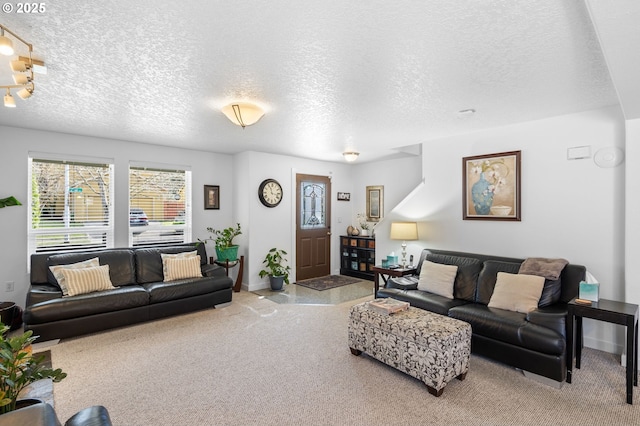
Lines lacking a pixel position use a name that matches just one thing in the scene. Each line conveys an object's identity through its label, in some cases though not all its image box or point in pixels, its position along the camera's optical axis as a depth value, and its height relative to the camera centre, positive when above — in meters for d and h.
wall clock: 5.75 +0.37
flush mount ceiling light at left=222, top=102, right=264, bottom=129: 3.04 +0.97
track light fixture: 1.90 +0.94
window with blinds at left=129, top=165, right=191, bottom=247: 4.96 +0.11
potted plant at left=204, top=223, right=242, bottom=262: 5.32 -0.51
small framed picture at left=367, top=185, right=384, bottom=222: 6.72 +0.21
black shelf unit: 6.52 -0.93
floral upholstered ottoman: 2.43 -1.08
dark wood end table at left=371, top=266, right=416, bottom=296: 4.36 -0.82
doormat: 5.95 -1.37
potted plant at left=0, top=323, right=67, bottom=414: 1.31 -0.68
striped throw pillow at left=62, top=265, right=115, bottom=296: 3.66 -0.80
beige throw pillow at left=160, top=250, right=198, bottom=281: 4.51 -0.63
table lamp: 4.69 -0.29
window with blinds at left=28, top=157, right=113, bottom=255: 4.21 +0.10
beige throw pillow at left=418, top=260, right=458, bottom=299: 3.71 -0.79
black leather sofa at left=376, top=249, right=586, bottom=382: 2.59 -0.97
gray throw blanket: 3.17 -0.56
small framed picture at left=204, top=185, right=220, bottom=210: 5.71 +0.28
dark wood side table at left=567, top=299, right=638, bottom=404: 2.34 -0.83
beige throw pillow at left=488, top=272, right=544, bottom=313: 3.02 -0.79
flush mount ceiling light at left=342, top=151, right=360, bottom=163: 5.32 +0.97
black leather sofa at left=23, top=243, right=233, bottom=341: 3.36 -0.99
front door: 6.39 -0.29
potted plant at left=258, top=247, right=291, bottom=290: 5.62 -1.03
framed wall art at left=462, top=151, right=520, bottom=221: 3.85 +0.33
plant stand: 5.38 -0.90
